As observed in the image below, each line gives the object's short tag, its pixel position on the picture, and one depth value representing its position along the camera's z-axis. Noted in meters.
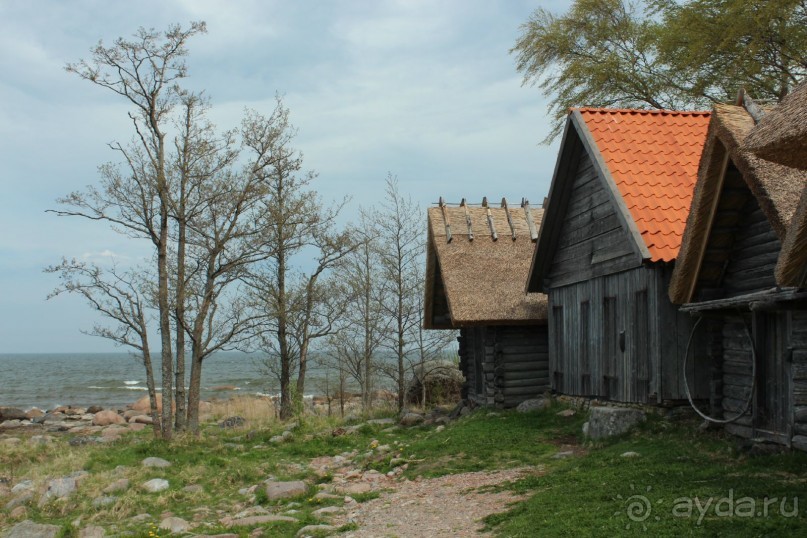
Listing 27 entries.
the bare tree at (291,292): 25.66
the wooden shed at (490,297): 20.95
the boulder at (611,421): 13.70
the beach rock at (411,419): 21.47
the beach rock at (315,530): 10.27
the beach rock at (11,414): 39.84
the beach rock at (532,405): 18.80
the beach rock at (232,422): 27.94
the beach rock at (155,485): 14.25
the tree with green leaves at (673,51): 22.16
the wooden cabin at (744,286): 10.27
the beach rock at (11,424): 36.28
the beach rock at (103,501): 13.09
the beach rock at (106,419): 35.97
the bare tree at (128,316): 20.02
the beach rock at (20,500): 13.64
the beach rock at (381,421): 22.03
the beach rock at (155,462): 16.58
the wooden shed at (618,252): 13.95
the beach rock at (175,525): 11.25
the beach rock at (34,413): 40.78
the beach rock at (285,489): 12.91
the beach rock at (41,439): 25.83
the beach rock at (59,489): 13.80
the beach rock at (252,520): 11.11
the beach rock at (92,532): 11.15
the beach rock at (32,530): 11.45
